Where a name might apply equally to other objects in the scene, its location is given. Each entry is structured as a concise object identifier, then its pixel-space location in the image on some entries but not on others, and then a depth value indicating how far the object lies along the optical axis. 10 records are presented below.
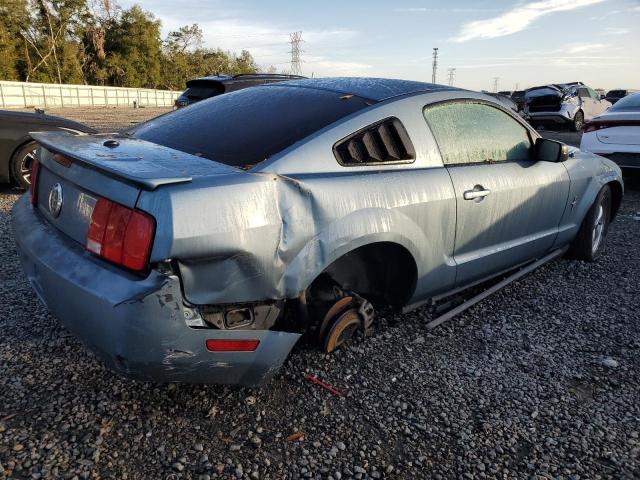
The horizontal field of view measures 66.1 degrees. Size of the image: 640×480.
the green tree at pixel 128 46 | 55.91
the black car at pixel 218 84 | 8.99
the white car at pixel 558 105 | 16.25
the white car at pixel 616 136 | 6.77
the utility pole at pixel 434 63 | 82.46
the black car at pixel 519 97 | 18.93
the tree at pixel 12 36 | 42.47
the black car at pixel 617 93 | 30.98
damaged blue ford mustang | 1.80
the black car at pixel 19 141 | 5.64
